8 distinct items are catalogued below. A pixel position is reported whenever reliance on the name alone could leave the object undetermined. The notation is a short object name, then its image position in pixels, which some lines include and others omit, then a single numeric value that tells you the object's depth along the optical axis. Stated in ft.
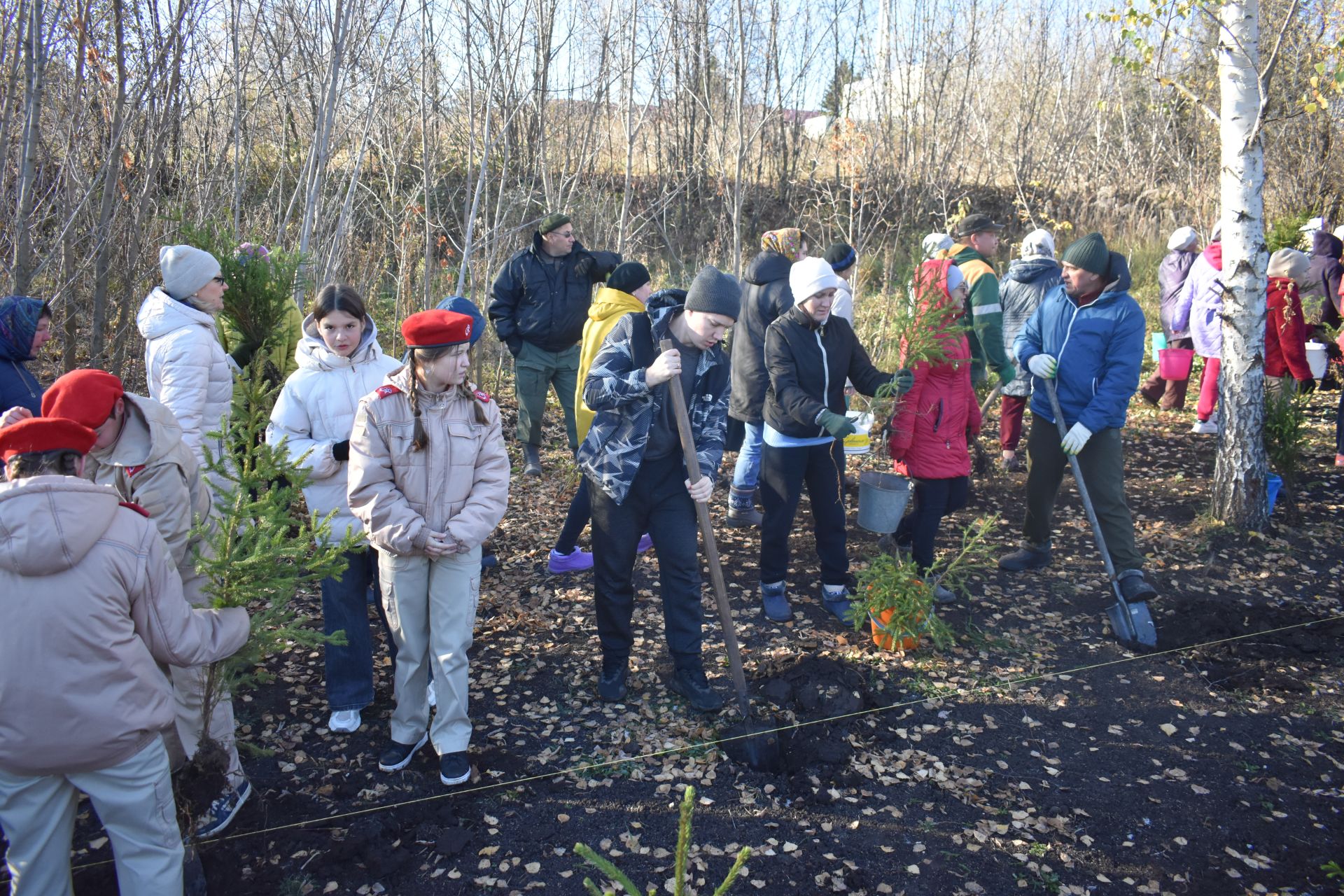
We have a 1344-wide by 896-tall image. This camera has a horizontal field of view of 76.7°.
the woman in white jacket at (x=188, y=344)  12.17
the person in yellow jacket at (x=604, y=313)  15.76
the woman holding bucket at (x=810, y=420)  14.06
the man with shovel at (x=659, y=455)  11.78
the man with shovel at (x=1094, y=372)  15.31
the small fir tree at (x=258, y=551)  8.84
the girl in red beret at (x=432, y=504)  10.27
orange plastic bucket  14.07
